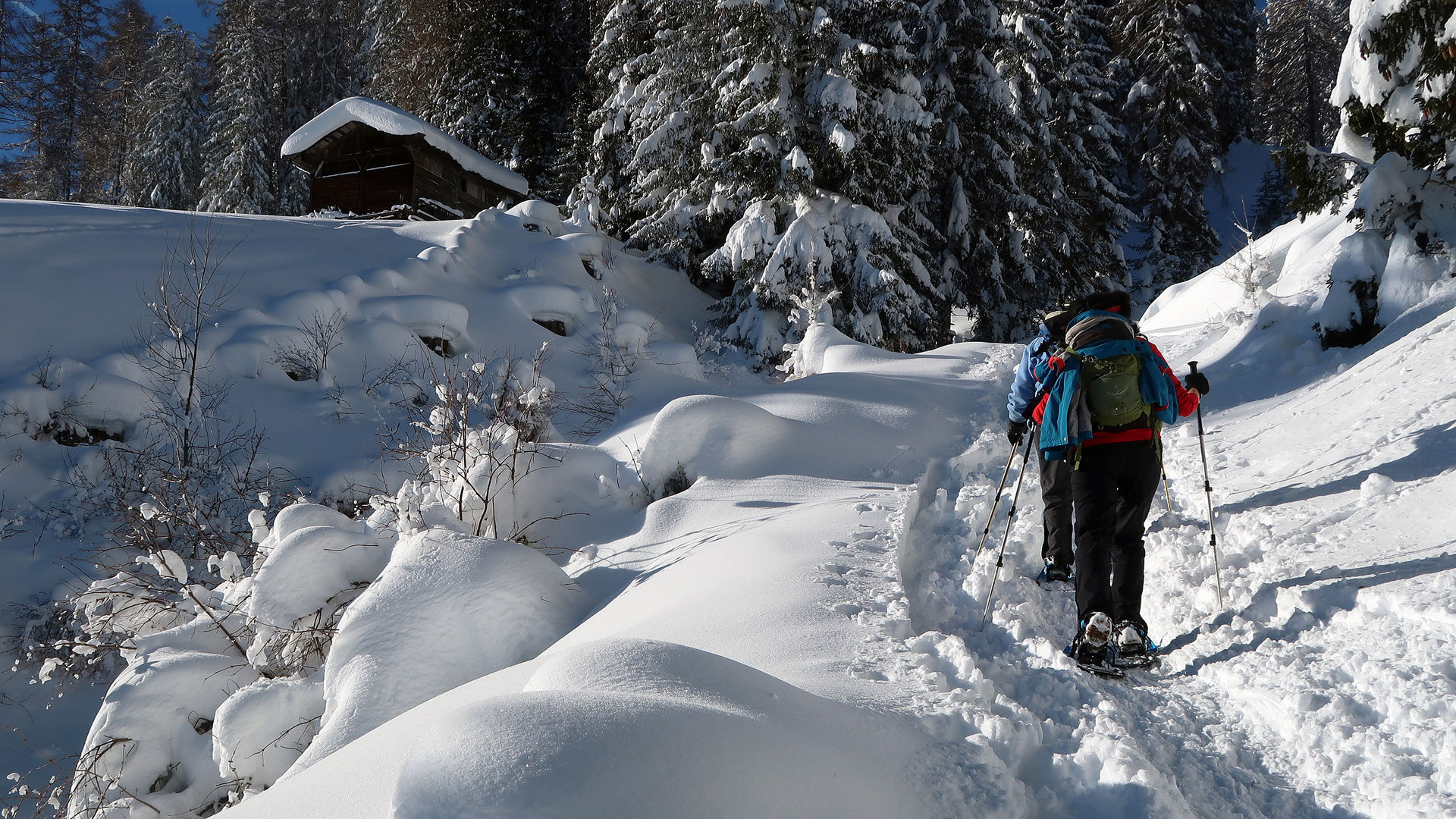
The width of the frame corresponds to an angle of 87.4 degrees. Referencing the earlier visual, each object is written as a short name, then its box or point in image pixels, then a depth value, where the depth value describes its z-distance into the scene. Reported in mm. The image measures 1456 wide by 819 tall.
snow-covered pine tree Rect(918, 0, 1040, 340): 16828
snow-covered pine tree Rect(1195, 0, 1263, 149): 35688
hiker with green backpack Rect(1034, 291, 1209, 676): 3619
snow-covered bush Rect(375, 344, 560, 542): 5812
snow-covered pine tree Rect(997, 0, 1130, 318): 18078
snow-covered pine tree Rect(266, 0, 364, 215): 31422
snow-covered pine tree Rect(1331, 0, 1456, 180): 6730
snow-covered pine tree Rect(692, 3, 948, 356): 13312
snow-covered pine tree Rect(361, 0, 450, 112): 24125
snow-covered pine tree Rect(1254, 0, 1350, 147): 35500
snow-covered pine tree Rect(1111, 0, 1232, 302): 26188
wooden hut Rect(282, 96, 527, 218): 17359
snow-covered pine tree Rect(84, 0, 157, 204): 29422
